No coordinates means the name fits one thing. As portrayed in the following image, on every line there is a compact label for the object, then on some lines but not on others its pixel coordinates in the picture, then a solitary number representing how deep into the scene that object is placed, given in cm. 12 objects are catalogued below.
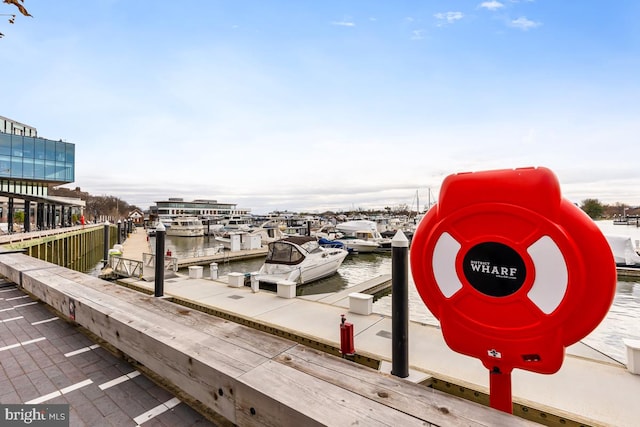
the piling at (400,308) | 343
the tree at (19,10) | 227
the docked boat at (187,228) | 4428
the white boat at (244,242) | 2438
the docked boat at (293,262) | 1222
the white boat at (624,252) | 1609
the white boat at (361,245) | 2434
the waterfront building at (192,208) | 8631
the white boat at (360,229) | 2944
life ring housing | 120
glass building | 3020
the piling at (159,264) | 616
